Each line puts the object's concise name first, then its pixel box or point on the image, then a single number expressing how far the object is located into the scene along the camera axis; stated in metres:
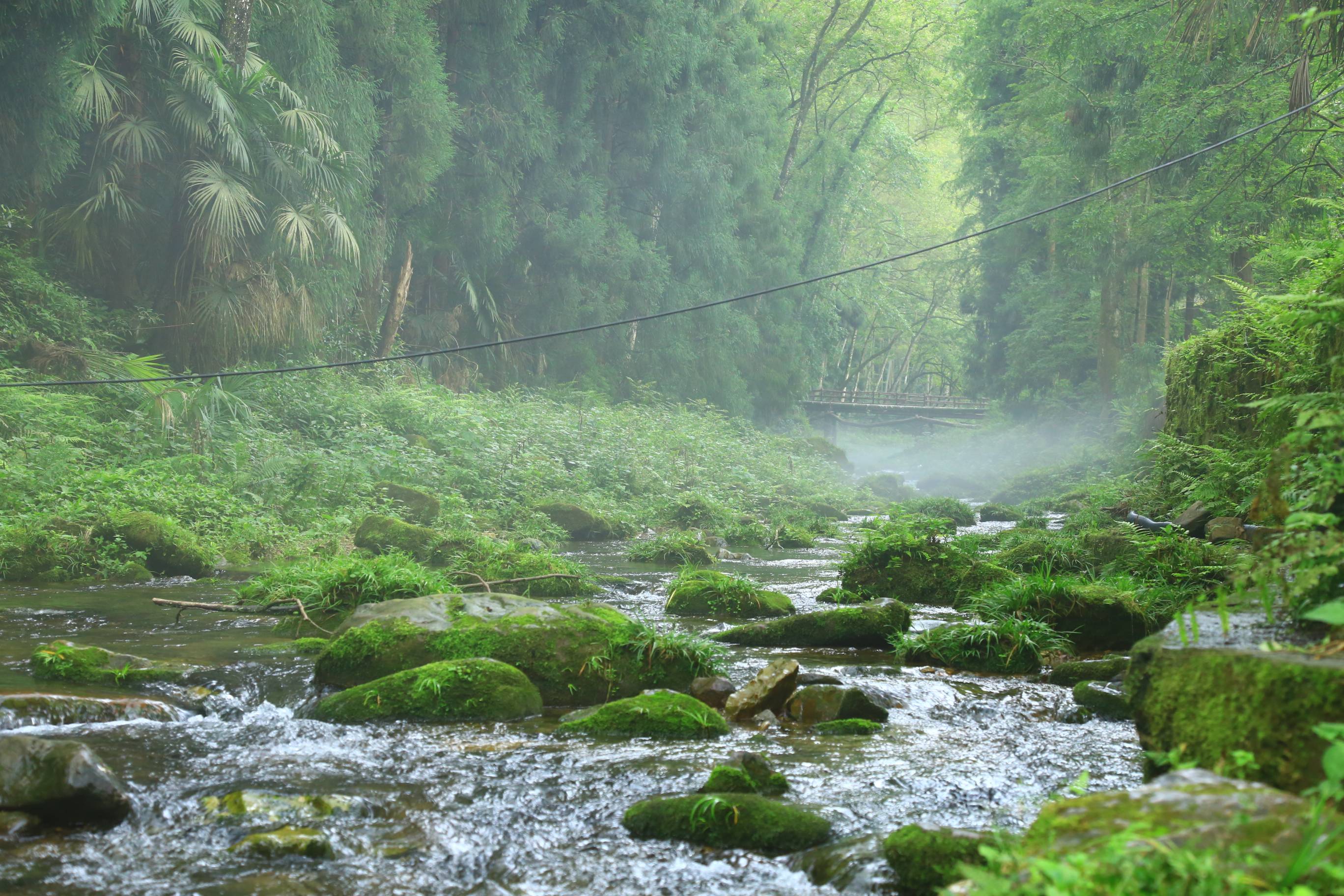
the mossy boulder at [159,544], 9.41
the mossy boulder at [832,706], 5.07
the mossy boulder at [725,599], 8.29
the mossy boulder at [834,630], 6.98
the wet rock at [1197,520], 7.73
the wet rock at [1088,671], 5.59
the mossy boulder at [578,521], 14.27
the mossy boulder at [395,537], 10.27
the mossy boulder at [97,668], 5.37
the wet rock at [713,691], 5.42
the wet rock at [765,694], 5.14
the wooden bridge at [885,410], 41.88
